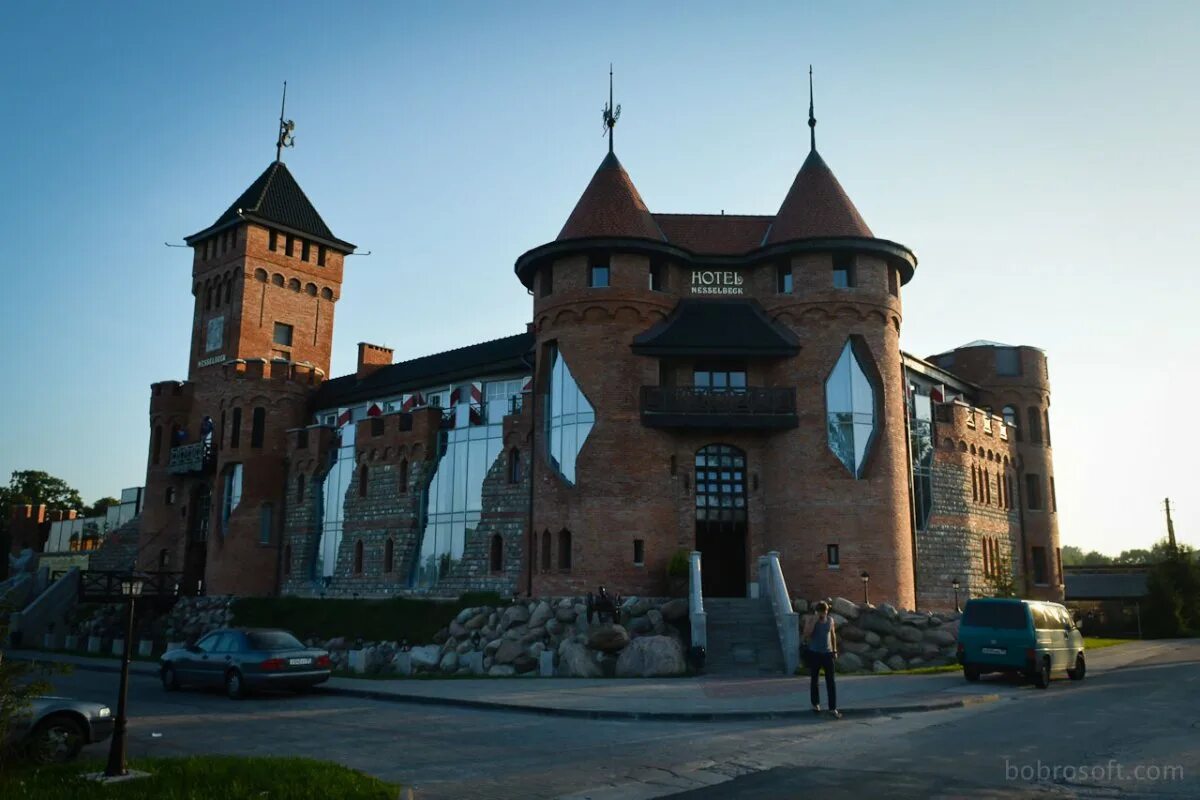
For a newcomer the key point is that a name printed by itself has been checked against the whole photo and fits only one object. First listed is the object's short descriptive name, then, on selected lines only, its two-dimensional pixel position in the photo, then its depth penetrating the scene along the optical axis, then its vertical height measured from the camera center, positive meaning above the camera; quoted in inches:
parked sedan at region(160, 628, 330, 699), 720.3 -54.7
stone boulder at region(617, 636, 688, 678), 936.9 -64.5
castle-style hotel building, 1202.0 +230.0
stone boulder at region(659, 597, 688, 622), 1081.4 -19.3
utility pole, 1911.0 +122.7
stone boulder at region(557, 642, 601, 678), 956.6 -70.1
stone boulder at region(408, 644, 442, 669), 1174.3 -79.8
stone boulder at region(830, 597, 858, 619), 1090.1 -15.3
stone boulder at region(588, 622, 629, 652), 993.5 -48.2
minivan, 749.3 -35.9
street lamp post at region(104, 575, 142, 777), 370.3 -57.6
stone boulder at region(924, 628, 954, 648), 1083.3 -48.0
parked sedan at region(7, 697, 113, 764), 418.0 -63.8
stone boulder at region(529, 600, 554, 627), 1138.7 -25.8
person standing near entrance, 587.5 -36.3
